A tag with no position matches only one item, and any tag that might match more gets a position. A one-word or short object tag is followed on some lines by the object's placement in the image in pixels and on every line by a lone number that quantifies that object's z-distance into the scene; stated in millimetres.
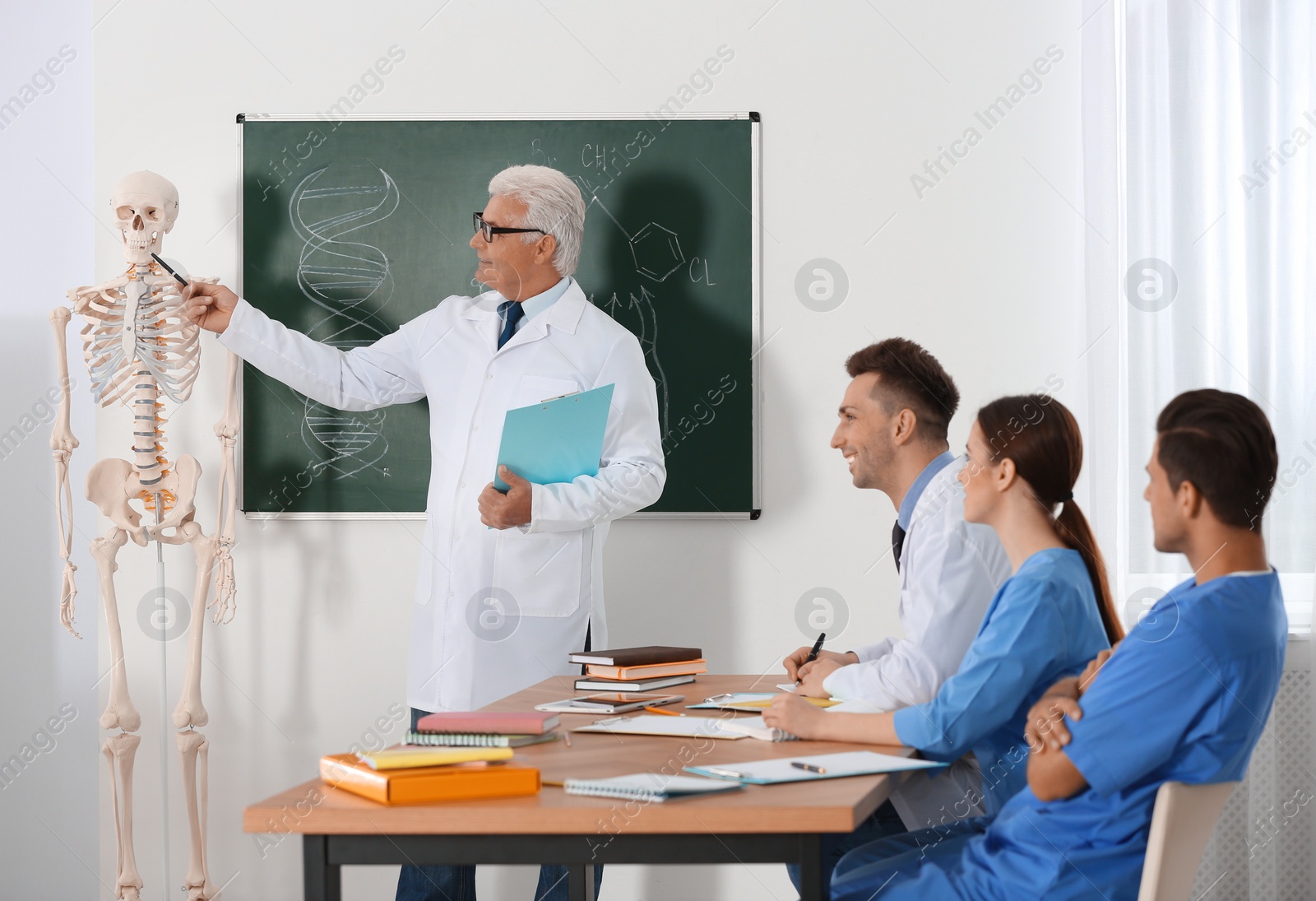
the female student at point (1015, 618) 5611
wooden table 4943
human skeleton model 6652
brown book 6182
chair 5199
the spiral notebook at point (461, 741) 5555
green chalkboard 6994
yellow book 5181
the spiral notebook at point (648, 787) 5141
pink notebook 5640
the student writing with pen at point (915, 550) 5801
